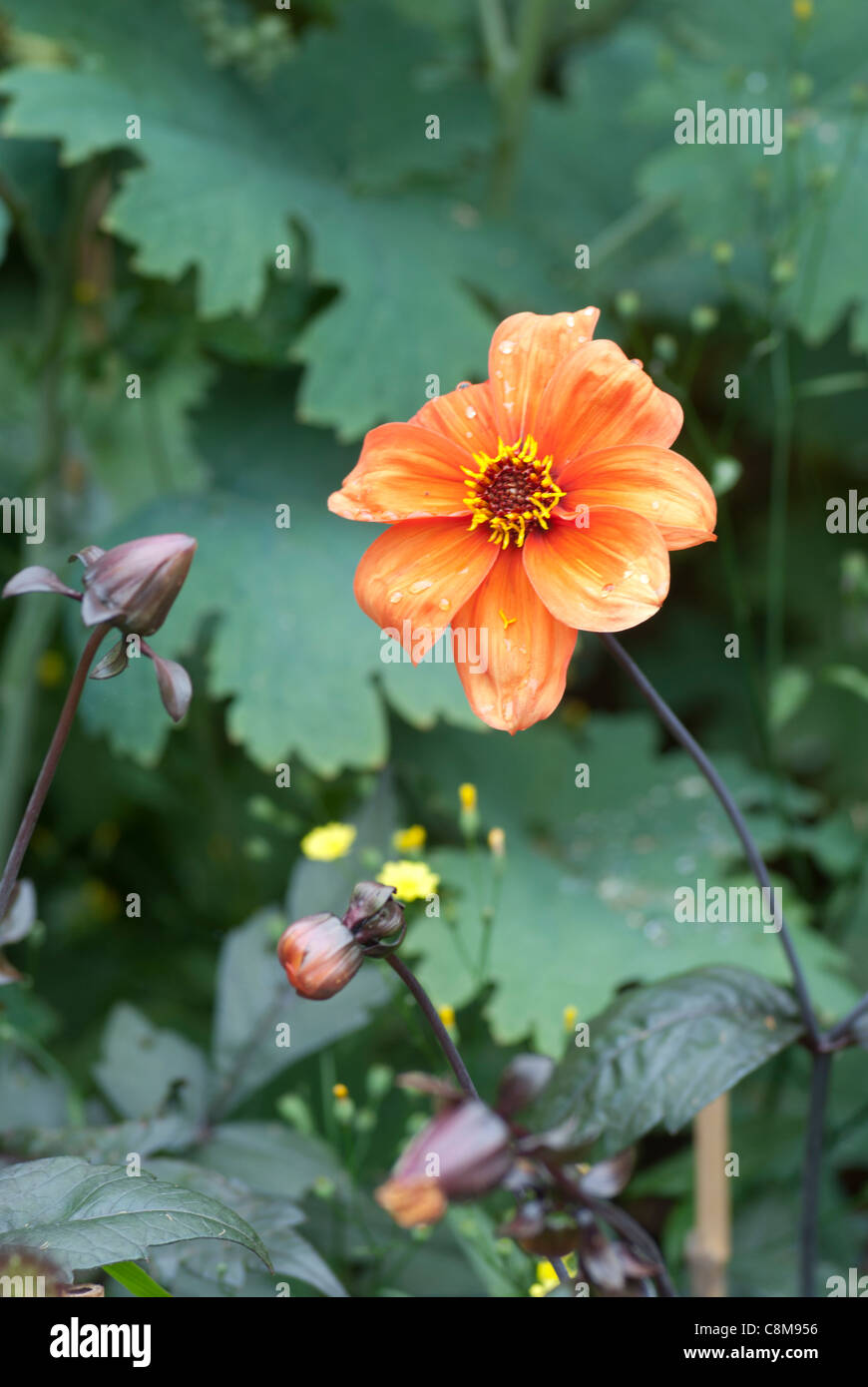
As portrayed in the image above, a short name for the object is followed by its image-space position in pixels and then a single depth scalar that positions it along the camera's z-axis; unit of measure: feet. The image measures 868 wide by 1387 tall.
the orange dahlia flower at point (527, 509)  2.81
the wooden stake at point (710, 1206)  3.45
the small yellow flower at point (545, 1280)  3.08
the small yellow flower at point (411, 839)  3.34
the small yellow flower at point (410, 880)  3.19
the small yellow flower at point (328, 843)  3.41
